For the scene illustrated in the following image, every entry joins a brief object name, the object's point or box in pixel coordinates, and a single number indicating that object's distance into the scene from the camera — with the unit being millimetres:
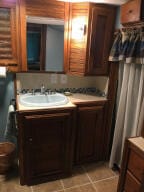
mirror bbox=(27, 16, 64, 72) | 2121
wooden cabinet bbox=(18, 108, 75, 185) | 1835
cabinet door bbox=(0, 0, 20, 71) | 1944
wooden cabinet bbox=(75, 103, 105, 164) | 2203
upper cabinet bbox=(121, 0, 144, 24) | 1664
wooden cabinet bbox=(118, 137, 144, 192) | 1556
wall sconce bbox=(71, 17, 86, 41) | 2066
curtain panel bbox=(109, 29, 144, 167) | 1818
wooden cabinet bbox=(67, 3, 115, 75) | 2035
